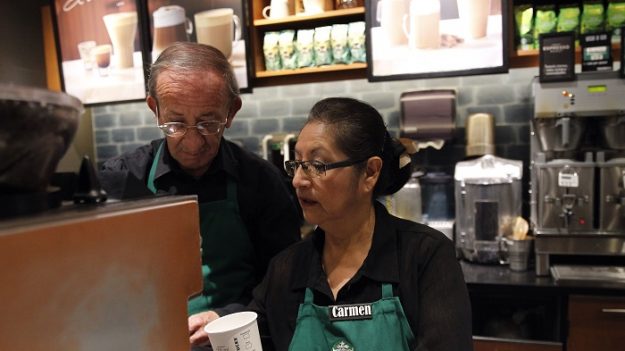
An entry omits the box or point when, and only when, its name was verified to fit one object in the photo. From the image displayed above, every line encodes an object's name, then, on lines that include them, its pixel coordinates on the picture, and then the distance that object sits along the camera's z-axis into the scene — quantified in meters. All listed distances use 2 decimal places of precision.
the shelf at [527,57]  2.82
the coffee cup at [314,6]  3.08
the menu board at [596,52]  2.52
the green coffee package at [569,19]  2.80
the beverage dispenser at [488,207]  2.78
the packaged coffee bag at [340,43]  3.07
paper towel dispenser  3.04
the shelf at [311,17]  3.02
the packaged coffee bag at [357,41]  3.03
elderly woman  1.33
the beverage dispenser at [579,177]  2.49
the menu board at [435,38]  2.74
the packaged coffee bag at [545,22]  2.83
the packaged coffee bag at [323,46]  3.11
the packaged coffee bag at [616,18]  2.73
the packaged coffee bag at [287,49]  3.18
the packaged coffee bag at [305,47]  3.15
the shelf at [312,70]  3.10
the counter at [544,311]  2.32
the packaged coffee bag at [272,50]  3.21
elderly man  1.44
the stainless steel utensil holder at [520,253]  2.63
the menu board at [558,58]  2.52
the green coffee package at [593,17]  2.75
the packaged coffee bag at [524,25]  2.87
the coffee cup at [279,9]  3.17
